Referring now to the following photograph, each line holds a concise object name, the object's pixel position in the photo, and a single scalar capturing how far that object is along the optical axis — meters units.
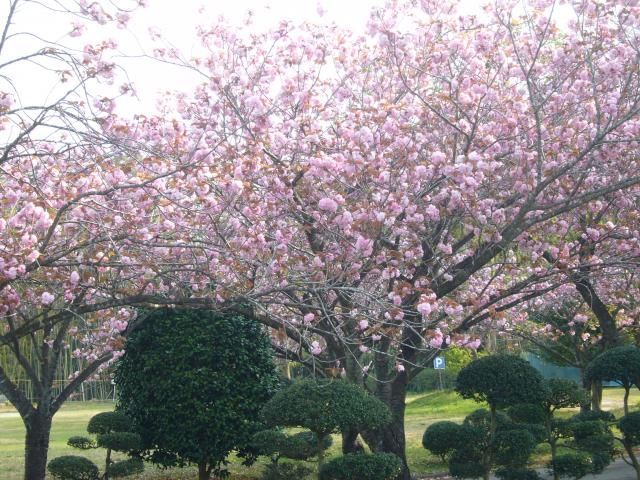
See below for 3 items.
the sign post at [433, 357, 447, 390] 23.72
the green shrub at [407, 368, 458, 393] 27.36
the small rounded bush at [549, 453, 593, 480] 8.08
